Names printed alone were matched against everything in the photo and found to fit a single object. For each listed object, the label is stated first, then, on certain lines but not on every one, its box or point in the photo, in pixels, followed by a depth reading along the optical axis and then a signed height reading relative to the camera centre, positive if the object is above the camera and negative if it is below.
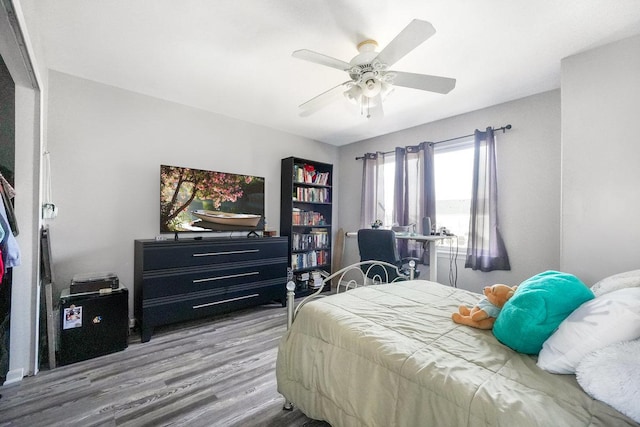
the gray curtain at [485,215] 2.99 +0.00
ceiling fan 1.52 +0.95
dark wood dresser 2.48 -0.64
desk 3.04 -0.43
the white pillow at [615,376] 0.69 -0.44
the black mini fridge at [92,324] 2.06 -0.86
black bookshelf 3.88 +0.00
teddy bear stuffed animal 1.27 -0.44
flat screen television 2.94 +0.16
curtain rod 2.98 +0.95
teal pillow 1.01 -0.36
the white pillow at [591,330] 0.84 -0.36
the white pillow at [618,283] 1.13 -0.28
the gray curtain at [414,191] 3.52 +0.33
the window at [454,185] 3.33 +0.37
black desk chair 2.91 -0.39
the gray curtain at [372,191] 4.18 +0.37
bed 0.76 -0.52
